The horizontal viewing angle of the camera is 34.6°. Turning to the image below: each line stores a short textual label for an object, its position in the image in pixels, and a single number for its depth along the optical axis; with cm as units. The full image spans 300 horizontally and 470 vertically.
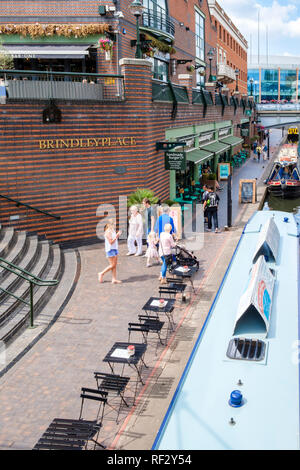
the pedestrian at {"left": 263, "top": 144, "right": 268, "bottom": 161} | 5183
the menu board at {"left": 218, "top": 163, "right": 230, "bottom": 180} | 3125
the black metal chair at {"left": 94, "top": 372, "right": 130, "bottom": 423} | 692
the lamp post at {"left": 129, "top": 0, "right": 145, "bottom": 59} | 1576
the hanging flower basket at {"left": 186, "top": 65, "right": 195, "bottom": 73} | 3312
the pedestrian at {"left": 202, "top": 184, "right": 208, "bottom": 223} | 1915
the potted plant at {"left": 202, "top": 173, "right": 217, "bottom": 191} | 2996
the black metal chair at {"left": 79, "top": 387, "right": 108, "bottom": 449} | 618
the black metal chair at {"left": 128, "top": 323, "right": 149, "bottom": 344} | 871
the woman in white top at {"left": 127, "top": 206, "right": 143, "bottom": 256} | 1505
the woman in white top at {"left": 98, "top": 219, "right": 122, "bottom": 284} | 1216
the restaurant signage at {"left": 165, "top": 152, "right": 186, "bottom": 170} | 1869
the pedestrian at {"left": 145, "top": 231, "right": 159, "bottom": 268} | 1420
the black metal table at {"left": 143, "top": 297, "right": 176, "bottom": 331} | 961
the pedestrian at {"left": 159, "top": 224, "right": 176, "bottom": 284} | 1248
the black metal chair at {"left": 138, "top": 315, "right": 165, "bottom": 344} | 880
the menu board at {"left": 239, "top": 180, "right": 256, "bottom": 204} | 2572
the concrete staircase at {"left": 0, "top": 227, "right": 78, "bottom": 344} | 1002
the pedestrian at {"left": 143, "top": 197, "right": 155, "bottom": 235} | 1596
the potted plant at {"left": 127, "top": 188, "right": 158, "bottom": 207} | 1627
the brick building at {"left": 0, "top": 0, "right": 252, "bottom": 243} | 1484
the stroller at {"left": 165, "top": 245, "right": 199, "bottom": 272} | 1356
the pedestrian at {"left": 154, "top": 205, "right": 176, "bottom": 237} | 1337
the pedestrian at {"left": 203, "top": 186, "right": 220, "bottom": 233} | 1884
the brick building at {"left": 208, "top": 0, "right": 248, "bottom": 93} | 4906
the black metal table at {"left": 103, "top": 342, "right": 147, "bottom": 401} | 747
